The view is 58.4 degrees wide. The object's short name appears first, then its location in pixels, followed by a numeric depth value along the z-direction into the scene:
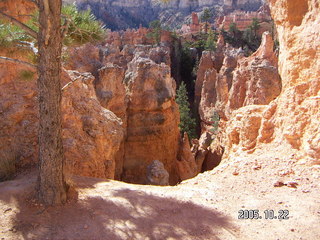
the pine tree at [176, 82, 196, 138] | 18.94
